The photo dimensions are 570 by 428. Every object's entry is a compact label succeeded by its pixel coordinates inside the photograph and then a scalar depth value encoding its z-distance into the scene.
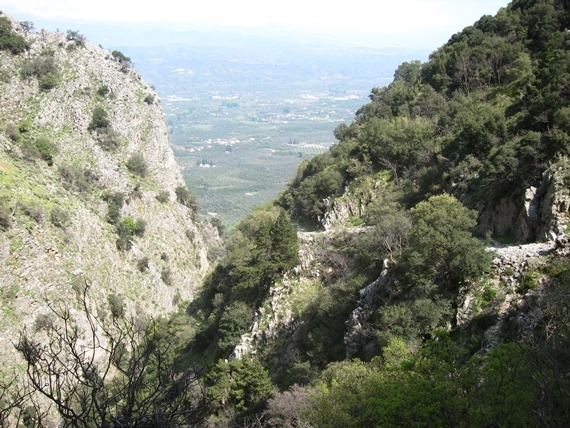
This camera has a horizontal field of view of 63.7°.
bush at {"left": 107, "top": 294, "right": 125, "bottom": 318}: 37.50
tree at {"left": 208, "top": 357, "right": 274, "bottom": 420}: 20.50
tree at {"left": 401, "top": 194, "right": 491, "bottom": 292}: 16.52
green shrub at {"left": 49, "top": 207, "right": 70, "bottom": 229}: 36.91
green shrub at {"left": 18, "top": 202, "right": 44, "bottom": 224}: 34.94
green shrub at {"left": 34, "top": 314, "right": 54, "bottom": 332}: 30.69
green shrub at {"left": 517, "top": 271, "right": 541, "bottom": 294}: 14.88
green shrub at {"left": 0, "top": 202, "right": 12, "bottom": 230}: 32.34
